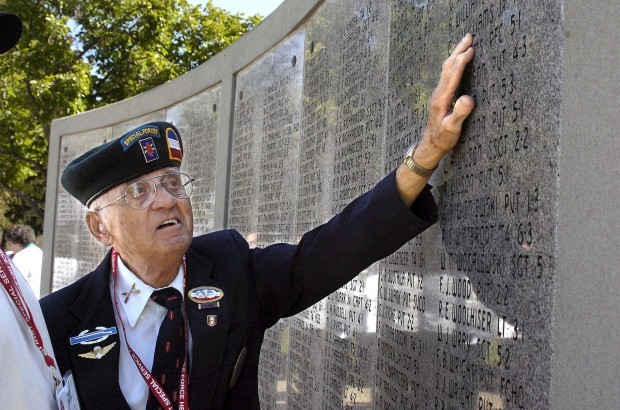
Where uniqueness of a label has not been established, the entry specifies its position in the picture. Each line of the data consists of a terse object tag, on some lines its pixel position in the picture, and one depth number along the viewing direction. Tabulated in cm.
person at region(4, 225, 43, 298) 881
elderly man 276
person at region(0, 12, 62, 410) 205
